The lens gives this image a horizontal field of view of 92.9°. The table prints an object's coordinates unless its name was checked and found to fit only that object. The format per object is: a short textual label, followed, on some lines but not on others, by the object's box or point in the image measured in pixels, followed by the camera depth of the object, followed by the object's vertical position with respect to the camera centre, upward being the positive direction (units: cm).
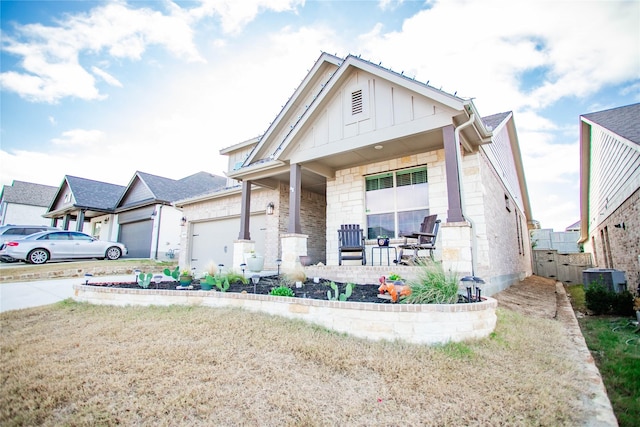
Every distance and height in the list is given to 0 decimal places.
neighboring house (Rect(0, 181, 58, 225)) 2523 +471
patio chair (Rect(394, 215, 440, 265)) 548 +36
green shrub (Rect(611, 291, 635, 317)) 523 -80
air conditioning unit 628 -45
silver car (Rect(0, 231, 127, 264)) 1064 +44
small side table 666 +5
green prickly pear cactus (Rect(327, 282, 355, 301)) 377 -46
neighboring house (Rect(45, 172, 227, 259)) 1493 +281
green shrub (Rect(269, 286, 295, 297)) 434 -48
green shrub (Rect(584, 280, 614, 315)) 549 -76
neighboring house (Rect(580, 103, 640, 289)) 676 +207
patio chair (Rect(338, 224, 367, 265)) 658 +36
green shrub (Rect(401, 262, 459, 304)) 358 -36
